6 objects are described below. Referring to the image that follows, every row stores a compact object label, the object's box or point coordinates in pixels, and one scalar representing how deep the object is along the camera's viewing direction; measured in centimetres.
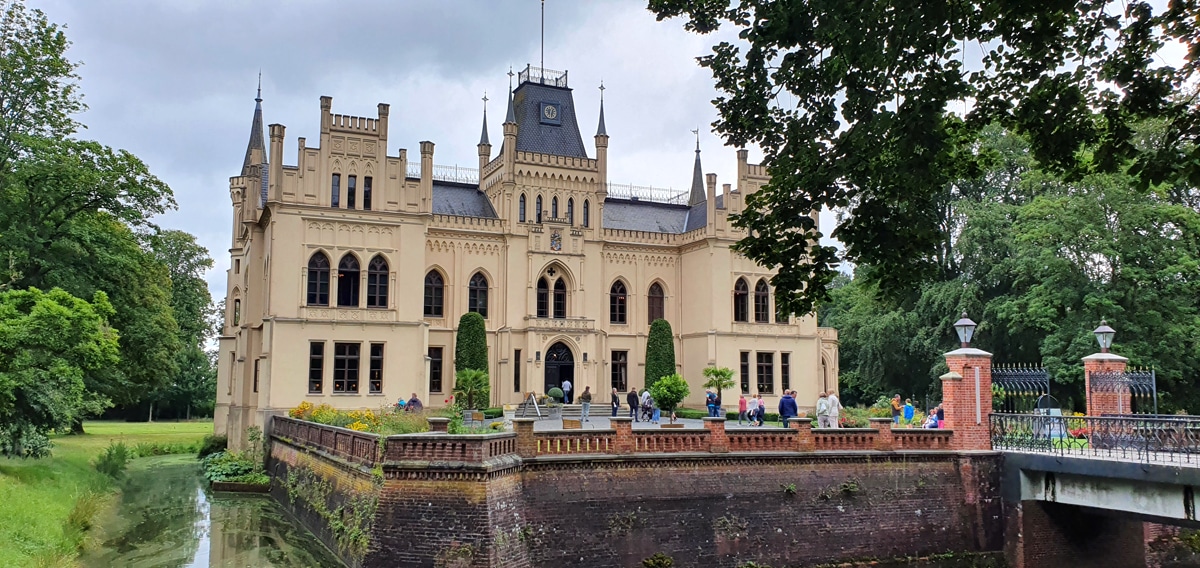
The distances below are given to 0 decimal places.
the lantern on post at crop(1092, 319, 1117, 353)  1955
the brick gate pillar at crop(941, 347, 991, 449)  1892
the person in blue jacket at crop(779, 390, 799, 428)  2292
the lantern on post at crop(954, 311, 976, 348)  1880
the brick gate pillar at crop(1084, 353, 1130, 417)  1942
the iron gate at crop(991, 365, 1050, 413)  1939
